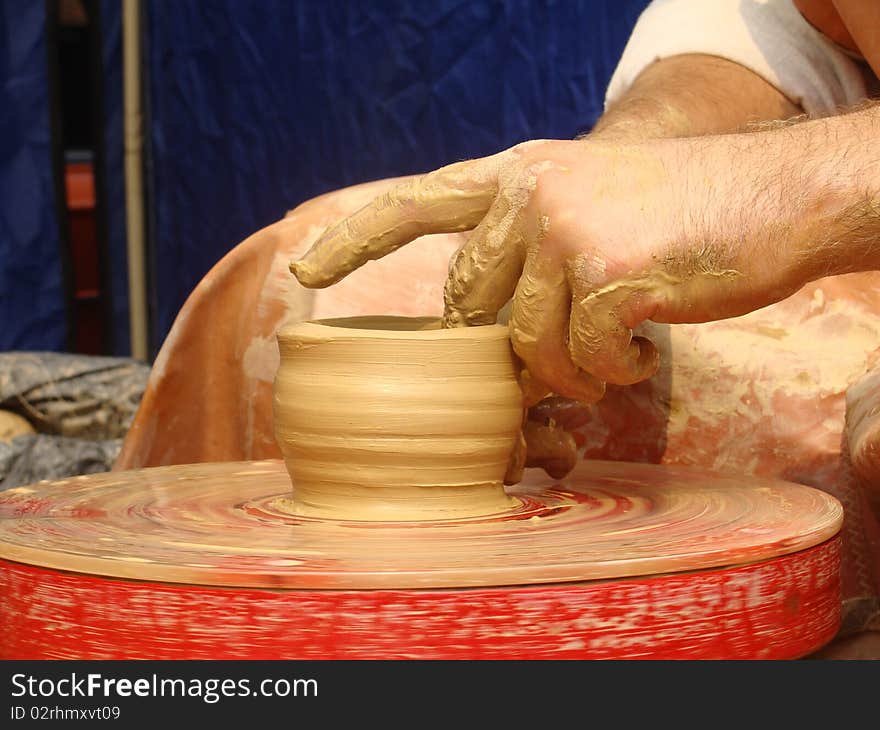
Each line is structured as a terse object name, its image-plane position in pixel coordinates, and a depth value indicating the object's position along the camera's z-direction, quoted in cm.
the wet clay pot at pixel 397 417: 114
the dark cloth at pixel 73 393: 216
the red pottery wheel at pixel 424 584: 105
